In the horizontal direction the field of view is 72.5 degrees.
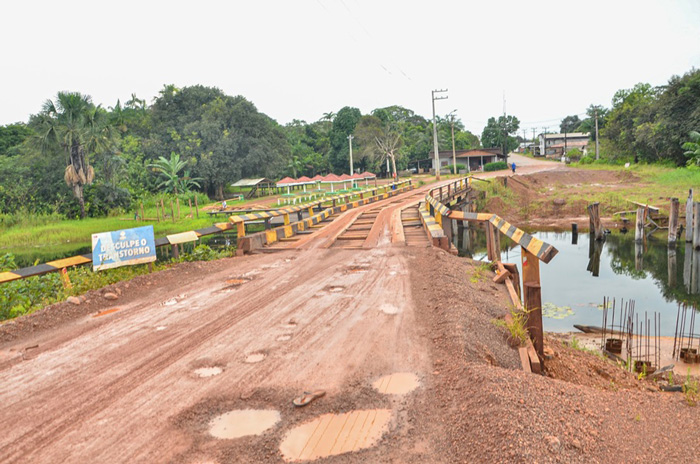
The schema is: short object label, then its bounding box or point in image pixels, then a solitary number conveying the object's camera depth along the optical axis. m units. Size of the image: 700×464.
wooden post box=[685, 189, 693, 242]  21.58
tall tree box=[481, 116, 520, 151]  79.69
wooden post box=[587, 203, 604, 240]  25.98
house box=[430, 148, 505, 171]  71.75
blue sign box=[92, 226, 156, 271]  8.55
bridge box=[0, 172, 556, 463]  3.44
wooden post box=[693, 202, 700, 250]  20.61
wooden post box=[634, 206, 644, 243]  23.30
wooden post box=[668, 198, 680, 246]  22.25
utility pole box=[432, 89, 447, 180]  46.42
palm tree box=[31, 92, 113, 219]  36.34
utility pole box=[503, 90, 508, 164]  75.56
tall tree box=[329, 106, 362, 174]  67.75
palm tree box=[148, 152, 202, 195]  44.50
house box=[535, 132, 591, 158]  98.01
